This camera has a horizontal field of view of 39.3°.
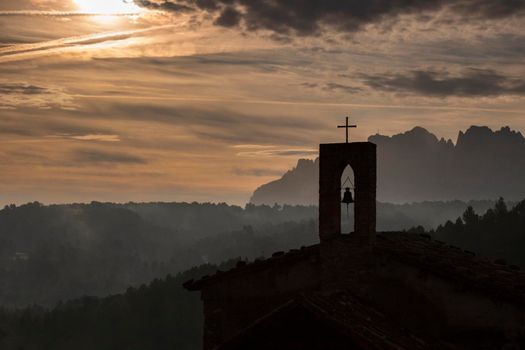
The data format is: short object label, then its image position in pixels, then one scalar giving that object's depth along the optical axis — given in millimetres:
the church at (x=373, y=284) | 16609
